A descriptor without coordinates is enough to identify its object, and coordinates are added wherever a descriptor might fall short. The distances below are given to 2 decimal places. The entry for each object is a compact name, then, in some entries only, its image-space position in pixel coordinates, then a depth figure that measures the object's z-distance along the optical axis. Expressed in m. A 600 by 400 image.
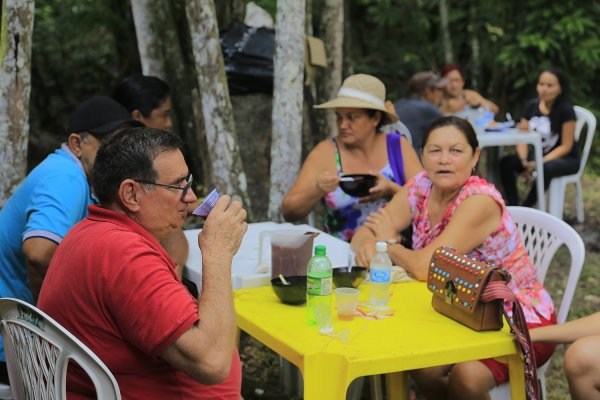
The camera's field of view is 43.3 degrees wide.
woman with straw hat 4.02
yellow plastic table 2.19
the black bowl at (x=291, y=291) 2.61
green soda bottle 2.39
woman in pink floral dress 2.96
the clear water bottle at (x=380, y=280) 2.67
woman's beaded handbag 2.35
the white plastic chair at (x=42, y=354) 1.79
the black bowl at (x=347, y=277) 2.78
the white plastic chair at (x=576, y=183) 7.07
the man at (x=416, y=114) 6.27
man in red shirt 1.83
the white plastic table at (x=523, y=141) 6.58
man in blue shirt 2.64
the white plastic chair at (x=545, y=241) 3.15
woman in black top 7.11
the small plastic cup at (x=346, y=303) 2.48
